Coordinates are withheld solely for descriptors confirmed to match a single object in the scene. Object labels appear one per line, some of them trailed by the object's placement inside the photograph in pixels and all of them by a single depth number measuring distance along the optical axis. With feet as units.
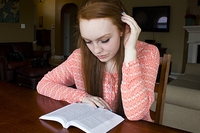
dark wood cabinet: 26.68
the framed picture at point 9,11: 16.90
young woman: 2.90
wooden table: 2.47
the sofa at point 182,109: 5.92
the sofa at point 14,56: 13.21
